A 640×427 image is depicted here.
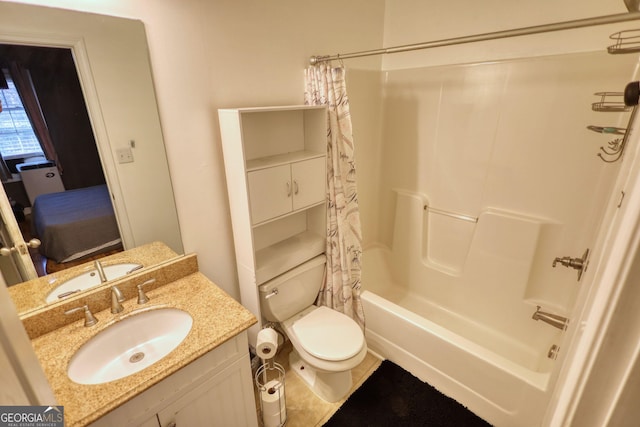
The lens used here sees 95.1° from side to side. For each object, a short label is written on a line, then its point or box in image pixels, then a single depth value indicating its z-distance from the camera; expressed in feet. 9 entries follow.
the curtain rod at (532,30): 2.87
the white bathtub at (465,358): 4.72
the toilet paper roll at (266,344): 4.68
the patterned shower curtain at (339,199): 5.46
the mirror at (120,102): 3.31
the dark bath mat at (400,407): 5.24
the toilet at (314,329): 5.08
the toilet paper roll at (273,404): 4.84
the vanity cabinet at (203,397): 3.15
